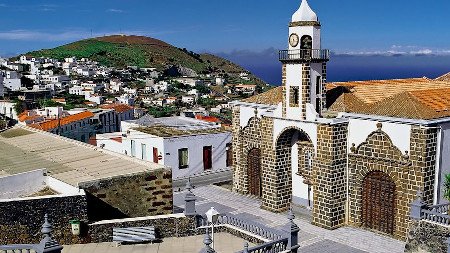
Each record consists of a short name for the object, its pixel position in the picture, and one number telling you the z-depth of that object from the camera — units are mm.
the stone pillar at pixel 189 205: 15892
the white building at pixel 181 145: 32781
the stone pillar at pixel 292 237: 14788
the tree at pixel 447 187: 22203
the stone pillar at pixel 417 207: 20484
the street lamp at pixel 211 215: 15839
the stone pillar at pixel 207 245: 12004
